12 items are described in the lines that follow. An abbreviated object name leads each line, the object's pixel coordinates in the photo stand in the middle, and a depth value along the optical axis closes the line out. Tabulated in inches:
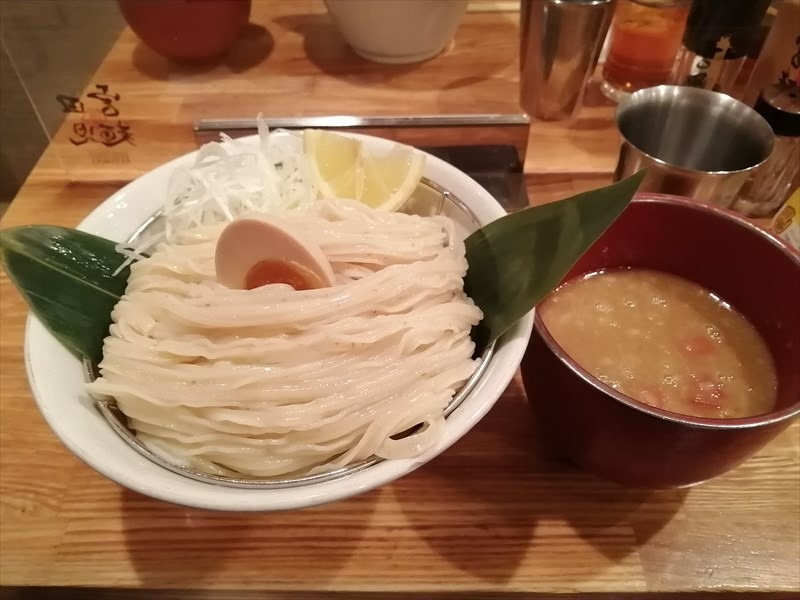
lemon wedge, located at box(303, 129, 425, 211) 13.4
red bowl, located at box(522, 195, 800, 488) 9.9
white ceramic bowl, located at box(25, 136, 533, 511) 8.6
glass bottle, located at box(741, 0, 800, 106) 17.0
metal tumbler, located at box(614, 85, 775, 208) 15.7
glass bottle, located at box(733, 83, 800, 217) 16.4
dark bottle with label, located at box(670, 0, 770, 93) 18.1
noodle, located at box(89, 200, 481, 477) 9.7
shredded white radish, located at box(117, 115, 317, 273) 13.0
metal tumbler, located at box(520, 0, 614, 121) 18.7
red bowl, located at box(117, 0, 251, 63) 20.7
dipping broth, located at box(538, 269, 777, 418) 11.9
